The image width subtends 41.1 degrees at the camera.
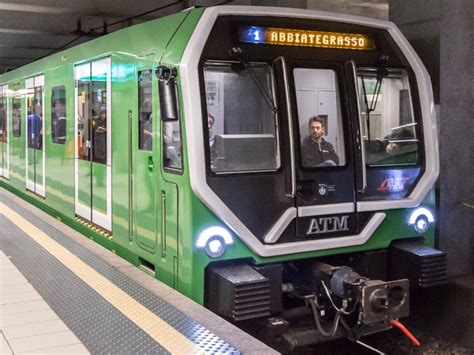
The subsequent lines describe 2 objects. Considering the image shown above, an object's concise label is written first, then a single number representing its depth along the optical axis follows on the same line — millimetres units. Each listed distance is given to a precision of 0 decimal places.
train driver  4984
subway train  4602
